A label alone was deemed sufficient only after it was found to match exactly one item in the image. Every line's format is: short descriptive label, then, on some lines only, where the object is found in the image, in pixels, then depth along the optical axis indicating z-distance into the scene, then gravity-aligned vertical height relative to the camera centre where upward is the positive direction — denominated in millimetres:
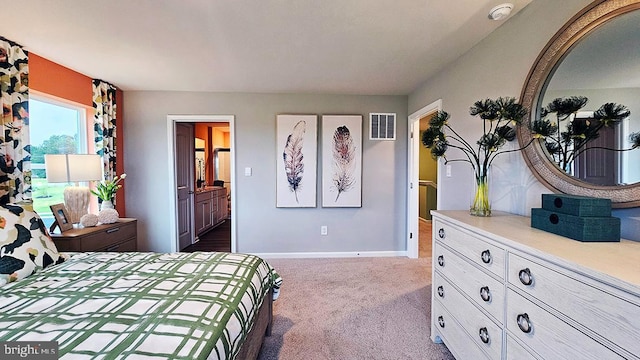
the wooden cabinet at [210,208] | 4625 -700
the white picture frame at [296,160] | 3455 +185
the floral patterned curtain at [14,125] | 2049 +420
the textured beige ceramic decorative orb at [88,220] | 2379 -430
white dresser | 738 -462
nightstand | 2090 -574
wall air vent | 3545 +656
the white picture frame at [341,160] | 3496 +182
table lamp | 2197 +9
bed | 872 -560
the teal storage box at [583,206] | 1021 -141
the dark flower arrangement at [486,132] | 1485 +255
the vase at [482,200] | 1589 -176
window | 2430 +393
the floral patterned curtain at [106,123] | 2973 +621
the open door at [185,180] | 3791 -92
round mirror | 1062 +411
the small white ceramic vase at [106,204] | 2625 -311
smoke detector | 1571 +1020
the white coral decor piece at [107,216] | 2510 -415
